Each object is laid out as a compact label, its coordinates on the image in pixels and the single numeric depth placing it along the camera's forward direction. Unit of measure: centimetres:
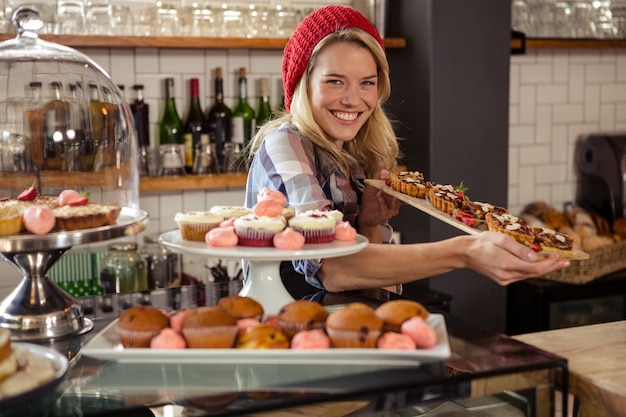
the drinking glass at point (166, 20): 363
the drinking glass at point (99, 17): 350
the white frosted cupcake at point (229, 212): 176
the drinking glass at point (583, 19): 455
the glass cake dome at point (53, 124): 190
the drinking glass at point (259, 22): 381
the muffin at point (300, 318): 135
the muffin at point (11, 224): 152
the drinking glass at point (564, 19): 451
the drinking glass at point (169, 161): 370
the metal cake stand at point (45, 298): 156
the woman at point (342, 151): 198
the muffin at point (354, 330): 131
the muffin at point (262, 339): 132
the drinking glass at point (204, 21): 369
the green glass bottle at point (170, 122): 384
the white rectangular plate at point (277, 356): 130
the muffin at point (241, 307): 138
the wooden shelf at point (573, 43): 443
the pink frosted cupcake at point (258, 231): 160
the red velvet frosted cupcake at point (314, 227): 164
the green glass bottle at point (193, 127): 378
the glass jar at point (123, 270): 337
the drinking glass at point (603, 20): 461
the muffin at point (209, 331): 132
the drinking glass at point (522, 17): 442
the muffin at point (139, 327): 134
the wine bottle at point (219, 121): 384
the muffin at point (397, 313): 135
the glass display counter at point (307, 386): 120
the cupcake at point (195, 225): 168
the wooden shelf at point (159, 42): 337
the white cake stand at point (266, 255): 153
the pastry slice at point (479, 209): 214
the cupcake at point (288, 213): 175
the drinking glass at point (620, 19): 468
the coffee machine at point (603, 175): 457
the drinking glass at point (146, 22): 361
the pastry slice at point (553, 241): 185
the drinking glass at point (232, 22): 375
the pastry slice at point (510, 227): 190
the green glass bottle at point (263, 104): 401
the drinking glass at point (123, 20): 356
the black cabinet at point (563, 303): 410
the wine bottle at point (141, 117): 375
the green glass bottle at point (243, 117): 387
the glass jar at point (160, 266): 349
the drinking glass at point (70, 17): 344
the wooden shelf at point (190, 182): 360
